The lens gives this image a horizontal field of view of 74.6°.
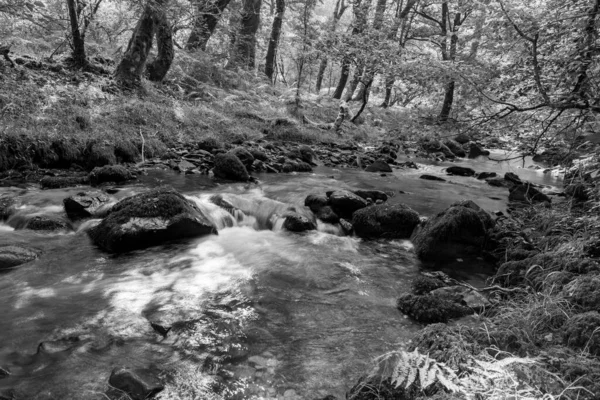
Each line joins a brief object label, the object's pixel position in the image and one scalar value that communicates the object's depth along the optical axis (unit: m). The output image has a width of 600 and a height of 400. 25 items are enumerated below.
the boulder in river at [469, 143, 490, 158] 20.08
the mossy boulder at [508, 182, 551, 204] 9.84
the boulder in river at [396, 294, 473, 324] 4.48
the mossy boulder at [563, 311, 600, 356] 3.08
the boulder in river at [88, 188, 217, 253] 6.25
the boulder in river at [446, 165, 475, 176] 14.55
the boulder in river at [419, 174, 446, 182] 13.36
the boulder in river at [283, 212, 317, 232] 7.86
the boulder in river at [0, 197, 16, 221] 7.11
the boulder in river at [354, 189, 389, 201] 9.72
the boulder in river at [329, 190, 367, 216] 8.62
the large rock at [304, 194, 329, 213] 8.67
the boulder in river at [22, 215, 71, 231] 6.77
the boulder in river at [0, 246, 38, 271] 5.42
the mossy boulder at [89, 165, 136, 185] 9.36
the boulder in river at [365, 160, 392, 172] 14.30
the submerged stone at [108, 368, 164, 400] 3.12
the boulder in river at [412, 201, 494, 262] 6.62
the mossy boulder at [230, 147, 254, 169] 12.59
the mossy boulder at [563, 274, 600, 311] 3.71
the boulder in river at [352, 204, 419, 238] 7.68
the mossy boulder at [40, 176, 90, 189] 8.62
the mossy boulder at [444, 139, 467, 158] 20.28
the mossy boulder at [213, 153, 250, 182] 11.11
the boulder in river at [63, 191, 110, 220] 7.26
